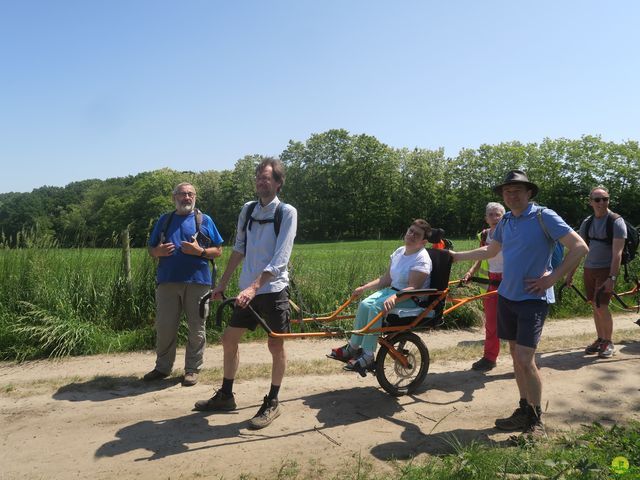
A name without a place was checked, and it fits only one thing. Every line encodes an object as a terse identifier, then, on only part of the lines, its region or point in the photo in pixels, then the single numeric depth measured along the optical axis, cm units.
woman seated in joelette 493
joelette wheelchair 504
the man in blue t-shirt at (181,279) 569
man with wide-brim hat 418
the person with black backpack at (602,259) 671
